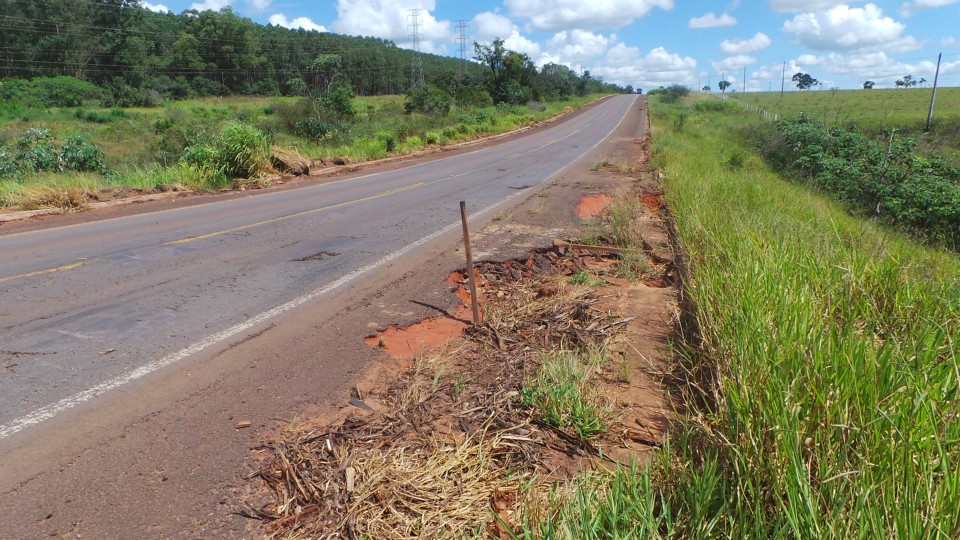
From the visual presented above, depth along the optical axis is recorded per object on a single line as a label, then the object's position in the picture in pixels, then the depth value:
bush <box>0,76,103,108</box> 52.72
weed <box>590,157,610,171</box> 18.11
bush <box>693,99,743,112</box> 61.66
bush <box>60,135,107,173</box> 15.66
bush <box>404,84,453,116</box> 41.47
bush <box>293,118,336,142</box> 26.83
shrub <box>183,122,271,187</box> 15.16
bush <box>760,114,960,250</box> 12.96
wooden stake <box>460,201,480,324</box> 5.28
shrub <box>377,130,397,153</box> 23.69
